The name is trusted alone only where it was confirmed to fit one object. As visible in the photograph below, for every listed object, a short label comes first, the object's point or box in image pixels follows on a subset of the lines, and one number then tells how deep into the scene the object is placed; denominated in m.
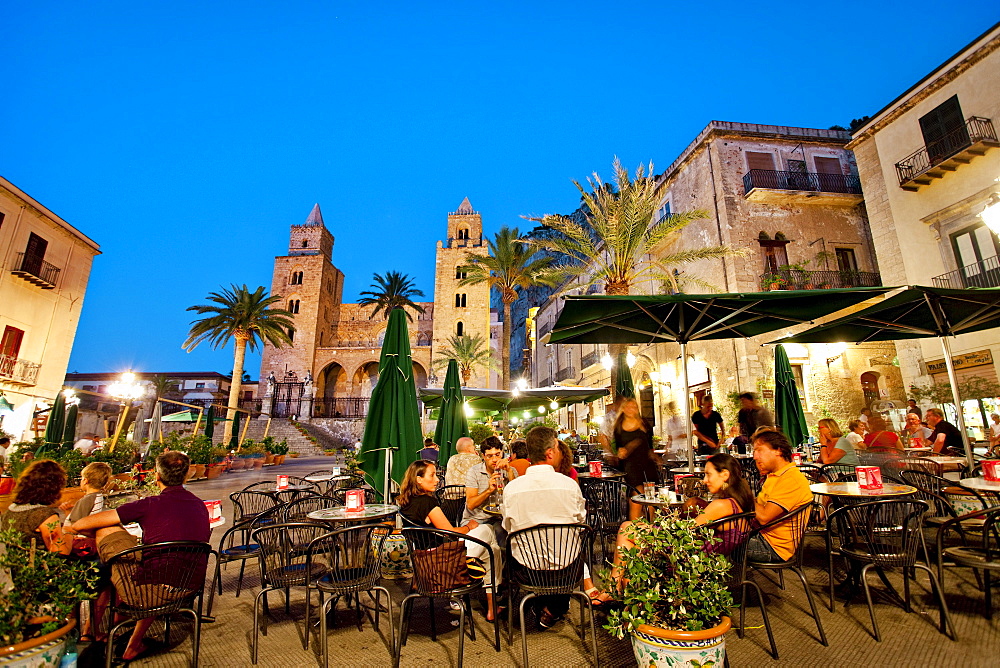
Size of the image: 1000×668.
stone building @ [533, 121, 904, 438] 15.92
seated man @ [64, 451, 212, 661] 3.24
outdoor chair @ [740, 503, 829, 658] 3.19
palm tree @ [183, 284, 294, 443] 25.71
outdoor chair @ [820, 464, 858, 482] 5.43
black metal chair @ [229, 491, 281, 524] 5.23
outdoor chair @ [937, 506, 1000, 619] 3.01
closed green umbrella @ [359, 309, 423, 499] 5.07
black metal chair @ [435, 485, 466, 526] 4.91
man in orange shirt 3.40
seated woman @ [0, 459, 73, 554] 3.42
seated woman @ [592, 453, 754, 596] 3.26
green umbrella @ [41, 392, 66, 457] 11.29
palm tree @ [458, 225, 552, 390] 22.70
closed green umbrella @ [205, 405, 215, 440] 17.76
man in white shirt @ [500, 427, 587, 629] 3.43
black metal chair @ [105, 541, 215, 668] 3.00
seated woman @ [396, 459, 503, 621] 3.66
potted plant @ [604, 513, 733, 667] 2.44
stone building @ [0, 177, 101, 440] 18.17
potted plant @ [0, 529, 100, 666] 2.25
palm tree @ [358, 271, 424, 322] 38.83
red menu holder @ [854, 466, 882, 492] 4.15
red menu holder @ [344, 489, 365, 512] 4.28
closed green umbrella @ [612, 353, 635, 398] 10.32
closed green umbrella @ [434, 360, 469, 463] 7.98
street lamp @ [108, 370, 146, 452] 14.69
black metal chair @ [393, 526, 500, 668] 3.20
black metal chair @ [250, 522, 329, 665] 3.59
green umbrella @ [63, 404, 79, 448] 12.35
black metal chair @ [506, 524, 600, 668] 3.23
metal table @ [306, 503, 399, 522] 4.10
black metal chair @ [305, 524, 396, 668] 3.19
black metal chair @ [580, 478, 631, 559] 4.95
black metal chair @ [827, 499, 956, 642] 3.28
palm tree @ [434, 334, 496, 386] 34.56
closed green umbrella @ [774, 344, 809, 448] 7.94
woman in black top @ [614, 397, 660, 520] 5.70
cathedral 39.97
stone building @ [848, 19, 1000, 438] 12.07
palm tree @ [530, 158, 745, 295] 13.10
